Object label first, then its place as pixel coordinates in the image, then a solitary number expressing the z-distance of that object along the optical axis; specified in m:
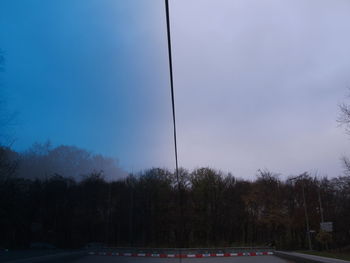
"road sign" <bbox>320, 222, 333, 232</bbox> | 19.66
